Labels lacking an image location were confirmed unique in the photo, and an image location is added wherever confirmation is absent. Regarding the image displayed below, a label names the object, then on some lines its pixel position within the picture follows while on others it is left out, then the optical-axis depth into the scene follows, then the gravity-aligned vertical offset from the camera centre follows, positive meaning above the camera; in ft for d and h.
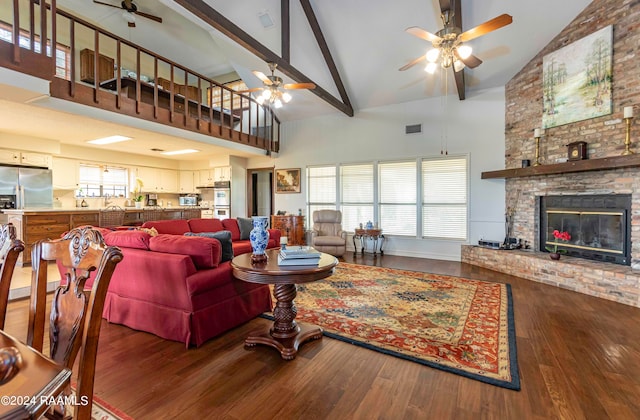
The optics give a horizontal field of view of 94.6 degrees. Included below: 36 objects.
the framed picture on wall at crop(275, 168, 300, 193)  25.73 +2.35
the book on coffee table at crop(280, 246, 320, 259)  7.57 -1.21
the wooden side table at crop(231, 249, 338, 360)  6.95 -2.28
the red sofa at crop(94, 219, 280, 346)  7.87 -2.39
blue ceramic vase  8.13 -0.94
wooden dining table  1.63 -1.14
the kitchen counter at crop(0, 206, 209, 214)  15.06 -0.22
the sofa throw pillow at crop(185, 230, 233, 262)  9.50 -1.18
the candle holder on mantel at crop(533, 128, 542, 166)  15.79 +3.56
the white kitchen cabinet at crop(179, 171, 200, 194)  29.63 +2.61
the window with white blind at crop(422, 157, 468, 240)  19.47 +0.63
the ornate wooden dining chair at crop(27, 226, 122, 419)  2.90 -1.07
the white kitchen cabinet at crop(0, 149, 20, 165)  17.76 +3.06
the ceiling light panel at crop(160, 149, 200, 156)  22.91 +4.42
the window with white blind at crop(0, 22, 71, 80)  19.72 +11.14
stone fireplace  12.05 -1.04
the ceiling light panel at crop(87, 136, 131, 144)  18.28 +4.32
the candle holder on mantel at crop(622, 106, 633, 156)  12.06 +3.34
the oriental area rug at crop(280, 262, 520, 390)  7.23 -3.64
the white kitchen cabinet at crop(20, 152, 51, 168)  18.56 +3.06
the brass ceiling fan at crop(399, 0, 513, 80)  9.68 +5.86
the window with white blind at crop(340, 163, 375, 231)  22.65 +1.00
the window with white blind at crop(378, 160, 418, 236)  21.02 +0.72
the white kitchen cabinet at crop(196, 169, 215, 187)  28.50 +2.89
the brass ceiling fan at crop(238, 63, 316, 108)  14.28 +5.88
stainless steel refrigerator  17.83 +1.33
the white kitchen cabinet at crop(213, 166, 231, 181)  26.61 +3.07
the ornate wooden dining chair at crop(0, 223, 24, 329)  3.88 -0.76
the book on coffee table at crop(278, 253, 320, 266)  7.48 -1.38
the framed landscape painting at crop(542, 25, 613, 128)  13.32 +6.19
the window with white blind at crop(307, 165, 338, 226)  24.22 +1.51
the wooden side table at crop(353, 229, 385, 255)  20.77 -2.25
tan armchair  21.43 -1.28
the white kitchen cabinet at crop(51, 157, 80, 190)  21.15 +2.44
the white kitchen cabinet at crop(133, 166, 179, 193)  26.81 +2.63
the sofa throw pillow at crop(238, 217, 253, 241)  17.42 -1.23
